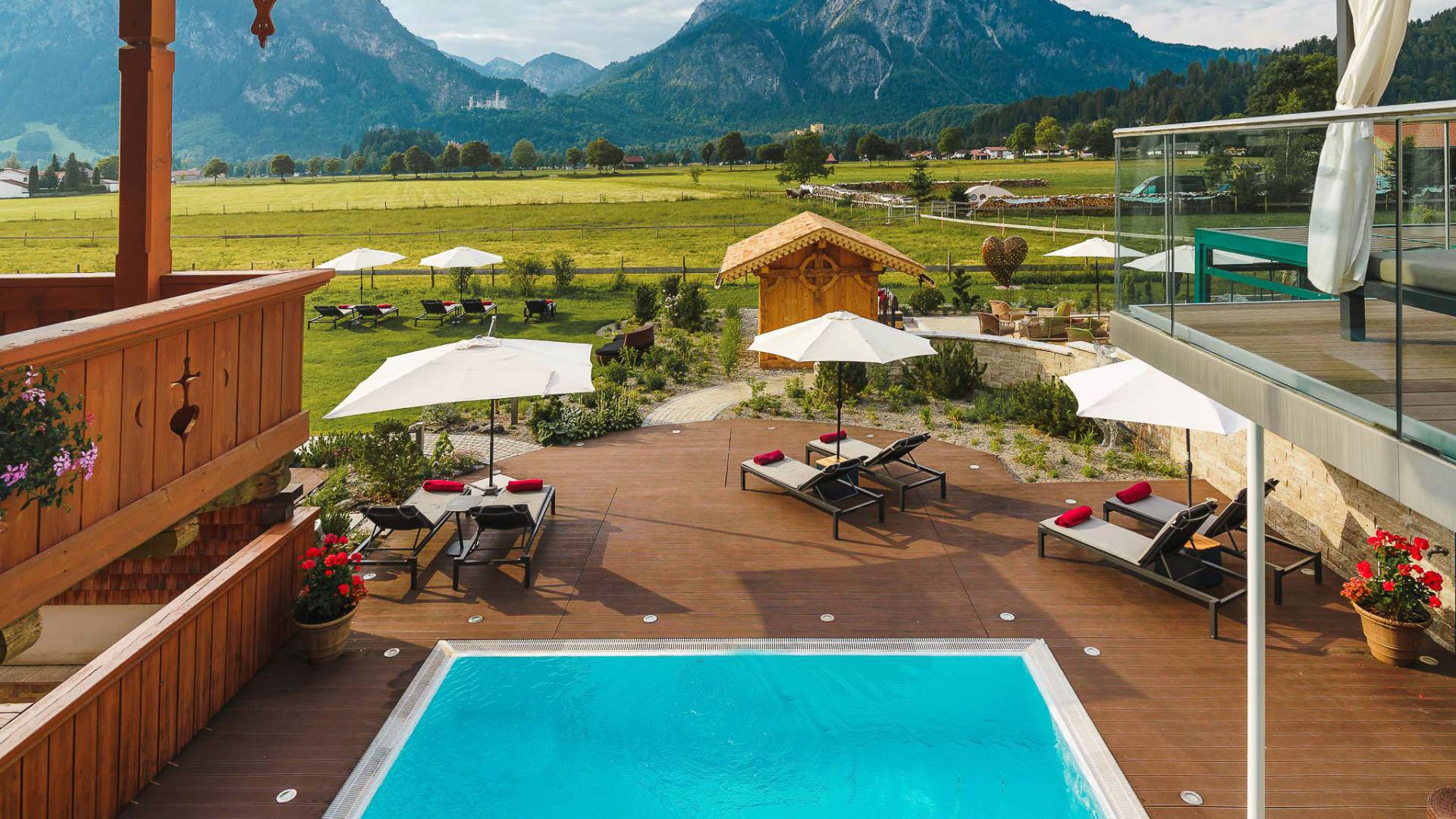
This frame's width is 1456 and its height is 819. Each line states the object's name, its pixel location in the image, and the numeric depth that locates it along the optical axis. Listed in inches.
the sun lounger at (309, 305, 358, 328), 997.8
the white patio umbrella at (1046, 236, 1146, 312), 770.2
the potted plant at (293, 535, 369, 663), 256.4
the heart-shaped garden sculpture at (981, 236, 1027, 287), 1198.3
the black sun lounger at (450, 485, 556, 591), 317.1
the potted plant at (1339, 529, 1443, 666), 248.7
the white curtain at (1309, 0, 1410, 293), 140.6
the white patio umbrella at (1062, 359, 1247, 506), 298.0
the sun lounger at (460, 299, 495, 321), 991.6
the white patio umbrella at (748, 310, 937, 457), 378.9
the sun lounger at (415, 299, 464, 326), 990.4
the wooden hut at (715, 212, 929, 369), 684.1
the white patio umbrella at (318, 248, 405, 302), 920.3
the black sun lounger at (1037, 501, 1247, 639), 289.1
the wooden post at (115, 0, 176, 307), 220.8
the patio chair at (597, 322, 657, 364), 740.6
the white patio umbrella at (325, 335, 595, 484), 313.1
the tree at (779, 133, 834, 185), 2805.1
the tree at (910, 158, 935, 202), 2221.9
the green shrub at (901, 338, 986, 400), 622.2
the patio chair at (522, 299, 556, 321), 996.6
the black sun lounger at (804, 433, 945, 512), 398.6
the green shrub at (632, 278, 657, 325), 930.1
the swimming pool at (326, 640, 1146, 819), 206.1
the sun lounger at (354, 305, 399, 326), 995.3
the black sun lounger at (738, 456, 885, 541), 382.0
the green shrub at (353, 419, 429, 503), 406.3
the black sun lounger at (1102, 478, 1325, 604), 303.5
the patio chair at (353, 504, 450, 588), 315.3
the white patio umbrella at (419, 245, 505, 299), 962.7
